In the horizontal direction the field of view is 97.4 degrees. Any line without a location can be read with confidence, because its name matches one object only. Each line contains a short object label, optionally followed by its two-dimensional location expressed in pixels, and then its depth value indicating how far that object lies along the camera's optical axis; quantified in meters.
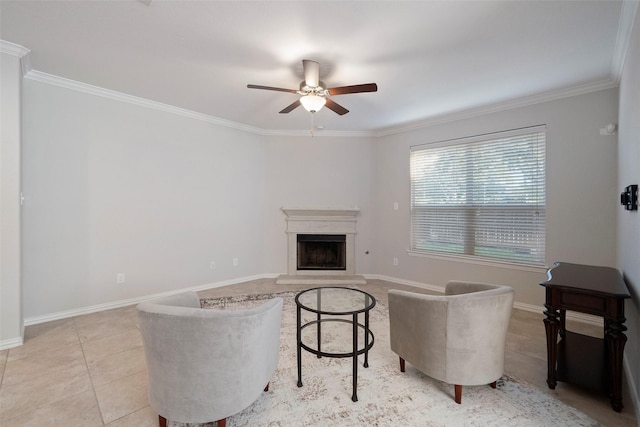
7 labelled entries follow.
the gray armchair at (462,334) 1.76
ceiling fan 2.51
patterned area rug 1.68
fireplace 5.09
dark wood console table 1.71
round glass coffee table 1.91
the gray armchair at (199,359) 1.44
